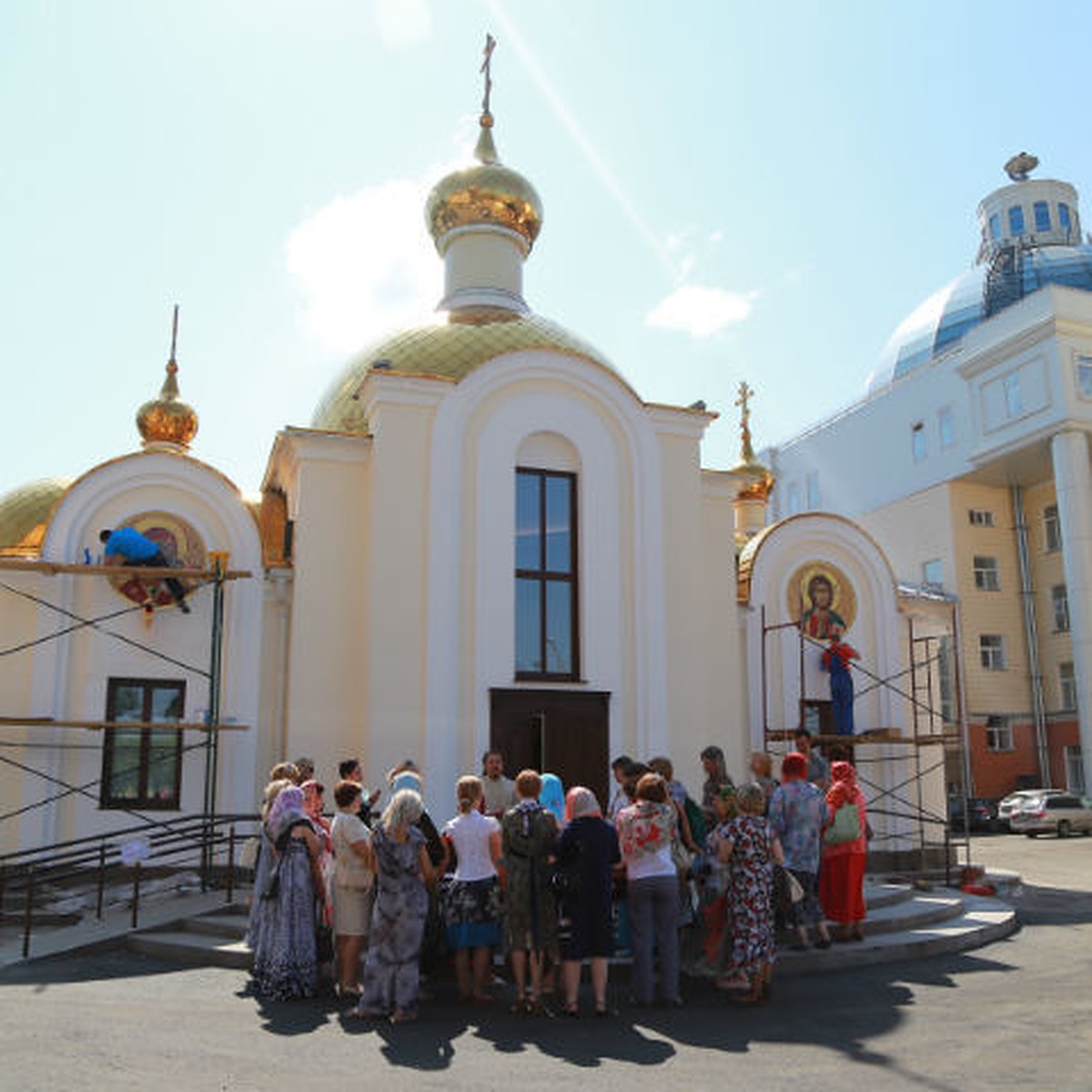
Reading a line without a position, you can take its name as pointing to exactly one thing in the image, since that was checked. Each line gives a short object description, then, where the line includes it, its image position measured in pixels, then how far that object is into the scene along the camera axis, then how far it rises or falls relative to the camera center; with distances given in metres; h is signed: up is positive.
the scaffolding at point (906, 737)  16.86 +0.59
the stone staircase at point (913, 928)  9.06 -1.38
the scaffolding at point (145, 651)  13.13 +1.41
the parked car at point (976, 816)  30.98 -1.09
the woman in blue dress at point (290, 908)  7.81 -0.89
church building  13.52 +2.10
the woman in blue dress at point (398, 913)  7.26 -0.87
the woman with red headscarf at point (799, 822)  8.99 -0.35
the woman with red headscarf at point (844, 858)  9.42 -0.68
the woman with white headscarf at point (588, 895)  7.35 -0.76
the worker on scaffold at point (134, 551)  13.69 +2.73
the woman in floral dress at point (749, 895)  7.72 -0.81
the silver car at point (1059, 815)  28.67 -1.01
